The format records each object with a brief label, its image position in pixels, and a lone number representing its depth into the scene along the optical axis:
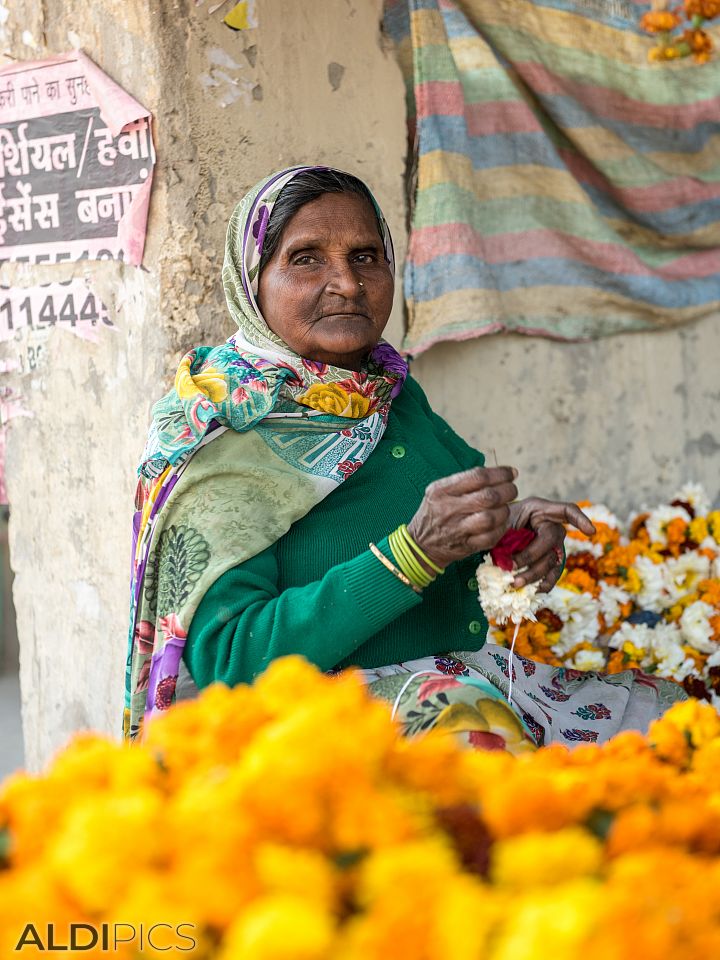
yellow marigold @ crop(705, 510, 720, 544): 3.98
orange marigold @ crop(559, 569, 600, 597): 3.71
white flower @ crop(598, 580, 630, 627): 3.77
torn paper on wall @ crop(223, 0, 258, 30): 3.00
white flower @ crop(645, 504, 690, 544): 3.94
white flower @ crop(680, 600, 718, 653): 3.73
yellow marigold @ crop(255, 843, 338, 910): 0.86
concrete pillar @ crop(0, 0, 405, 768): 2.94
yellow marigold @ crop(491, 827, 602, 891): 0.90
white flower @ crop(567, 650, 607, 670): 3.59
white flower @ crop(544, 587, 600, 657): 3.60
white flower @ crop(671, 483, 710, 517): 4.04
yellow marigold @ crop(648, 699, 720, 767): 1.40
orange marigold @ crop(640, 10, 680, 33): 3.66
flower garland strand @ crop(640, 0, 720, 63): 3.63
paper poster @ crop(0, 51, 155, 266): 2.96
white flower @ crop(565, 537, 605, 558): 3.81
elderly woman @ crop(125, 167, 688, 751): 1.97
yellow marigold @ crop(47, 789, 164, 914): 0.86
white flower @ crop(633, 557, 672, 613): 3.85
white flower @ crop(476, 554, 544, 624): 2.09
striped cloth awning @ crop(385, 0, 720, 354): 3.58
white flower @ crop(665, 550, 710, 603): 3.88
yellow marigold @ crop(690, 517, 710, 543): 3.95
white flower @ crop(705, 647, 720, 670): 3.71
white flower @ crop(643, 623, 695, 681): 3.71
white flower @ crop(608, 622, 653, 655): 3.71
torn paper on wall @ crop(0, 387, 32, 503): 3.30
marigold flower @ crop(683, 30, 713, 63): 3.73
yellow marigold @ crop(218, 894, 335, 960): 0.79
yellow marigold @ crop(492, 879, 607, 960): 0.78
